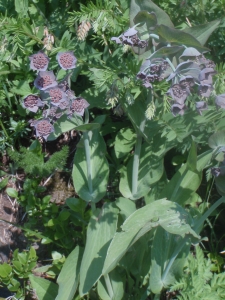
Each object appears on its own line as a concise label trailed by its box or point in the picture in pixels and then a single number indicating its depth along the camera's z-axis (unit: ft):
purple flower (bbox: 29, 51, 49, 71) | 3.22
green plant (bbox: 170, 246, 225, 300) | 3.27
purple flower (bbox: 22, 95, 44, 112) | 3.26
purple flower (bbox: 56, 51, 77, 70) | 3.22
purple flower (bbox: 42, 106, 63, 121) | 3.25
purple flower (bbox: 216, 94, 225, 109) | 3.21
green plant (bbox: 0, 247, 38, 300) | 3.68
